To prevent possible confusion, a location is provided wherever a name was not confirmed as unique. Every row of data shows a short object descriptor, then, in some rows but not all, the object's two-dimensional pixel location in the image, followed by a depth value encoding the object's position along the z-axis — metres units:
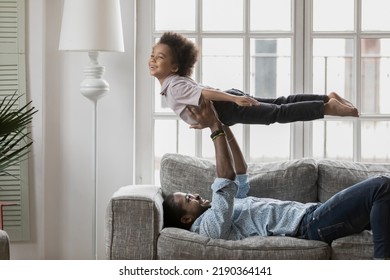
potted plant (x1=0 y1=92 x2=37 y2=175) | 6.39
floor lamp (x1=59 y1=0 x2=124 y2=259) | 7.00
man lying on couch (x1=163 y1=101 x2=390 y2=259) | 5.79
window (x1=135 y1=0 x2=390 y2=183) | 7.72
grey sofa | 5.90
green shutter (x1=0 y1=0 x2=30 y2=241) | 7.55
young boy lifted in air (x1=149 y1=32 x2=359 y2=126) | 5.96
